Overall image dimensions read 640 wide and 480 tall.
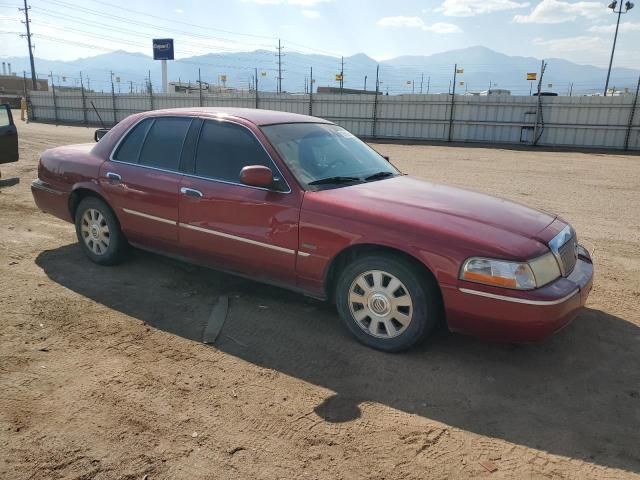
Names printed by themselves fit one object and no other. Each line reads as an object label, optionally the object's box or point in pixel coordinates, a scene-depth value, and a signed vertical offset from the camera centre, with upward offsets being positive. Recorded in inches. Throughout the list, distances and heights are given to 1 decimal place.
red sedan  127.3 -33.4
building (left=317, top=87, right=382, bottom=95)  1523.9 +53.1
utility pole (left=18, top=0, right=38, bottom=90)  2090.9 +213.4
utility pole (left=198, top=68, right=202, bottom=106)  1242.7 +15.5
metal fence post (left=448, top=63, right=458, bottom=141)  962.2 +4.2
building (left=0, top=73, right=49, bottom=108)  2258.9 +55.2
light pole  1368.1 +284.5
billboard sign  1701.5 +173.0
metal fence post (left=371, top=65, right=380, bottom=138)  1040.8 -7.5
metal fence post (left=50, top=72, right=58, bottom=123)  1471.5 -27.6
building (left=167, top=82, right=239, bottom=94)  1631.4 +45.6
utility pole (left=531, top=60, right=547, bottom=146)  885.7 +10.4
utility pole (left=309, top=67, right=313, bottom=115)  1095.1 +24.5
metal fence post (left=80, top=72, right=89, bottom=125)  1423.0 -18.5
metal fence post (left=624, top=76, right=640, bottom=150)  817.5 -9.1
